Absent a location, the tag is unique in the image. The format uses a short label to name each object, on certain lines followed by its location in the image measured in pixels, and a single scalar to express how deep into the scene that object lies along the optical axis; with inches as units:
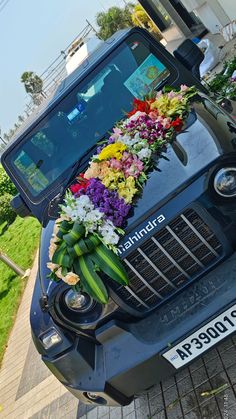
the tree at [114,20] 1704.0
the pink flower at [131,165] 129.4
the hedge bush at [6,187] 771.4
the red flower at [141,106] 150.6
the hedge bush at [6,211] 700.7
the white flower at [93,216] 124.9
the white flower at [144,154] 132.3
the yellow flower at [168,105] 141.9
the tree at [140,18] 1167.9
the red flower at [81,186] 136.4
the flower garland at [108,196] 119.2
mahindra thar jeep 114.0
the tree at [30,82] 2758.9
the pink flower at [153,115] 144.3
